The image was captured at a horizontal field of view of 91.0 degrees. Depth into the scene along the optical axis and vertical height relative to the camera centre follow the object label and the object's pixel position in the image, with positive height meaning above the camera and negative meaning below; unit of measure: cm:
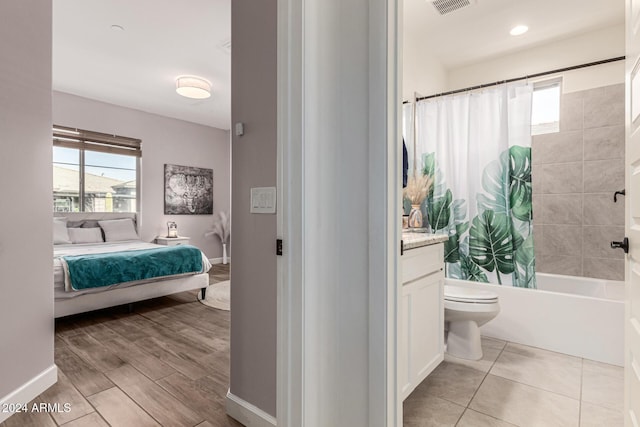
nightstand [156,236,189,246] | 527 -56
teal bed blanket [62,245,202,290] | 285 -59
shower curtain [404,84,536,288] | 266 +28
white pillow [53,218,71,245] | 397 -33
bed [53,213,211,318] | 284 -77
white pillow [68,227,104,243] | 422 -38
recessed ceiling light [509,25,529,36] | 297 +172
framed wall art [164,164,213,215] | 561 +32
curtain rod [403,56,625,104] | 238 +112
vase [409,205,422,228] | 249 -8
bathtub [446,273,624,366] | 214 -83
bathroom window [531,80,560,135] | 328 +108
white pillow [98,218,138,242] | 455 -34
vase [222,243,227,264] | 635 -92
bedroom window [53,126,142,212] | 448 +55
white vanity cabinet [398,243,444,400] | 159 -58
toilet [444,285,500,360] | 213 -75
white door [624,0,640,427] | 103 -3
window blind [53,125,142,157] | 439 +99
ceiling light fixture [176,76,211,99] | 378 +148
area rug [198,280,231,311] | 358 -111
